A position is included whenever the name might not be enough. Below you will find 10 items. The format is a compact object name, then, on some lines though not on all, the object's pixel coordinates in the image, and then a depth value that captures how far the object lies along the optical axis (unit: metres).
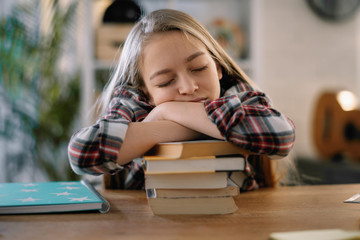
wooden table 0.60
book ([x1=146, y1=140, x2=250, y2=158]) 0.68
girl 0.82
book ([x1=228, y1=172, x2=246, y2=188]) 0.75
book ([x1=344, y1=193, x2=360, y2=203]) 0.83
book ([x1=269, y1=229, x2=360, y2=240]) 0.53
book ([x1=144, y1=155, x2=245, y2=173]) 0.69
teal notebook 0.74
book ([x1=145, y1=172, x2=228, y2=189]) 0.70
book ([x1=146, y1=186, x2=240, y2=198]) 0.72
